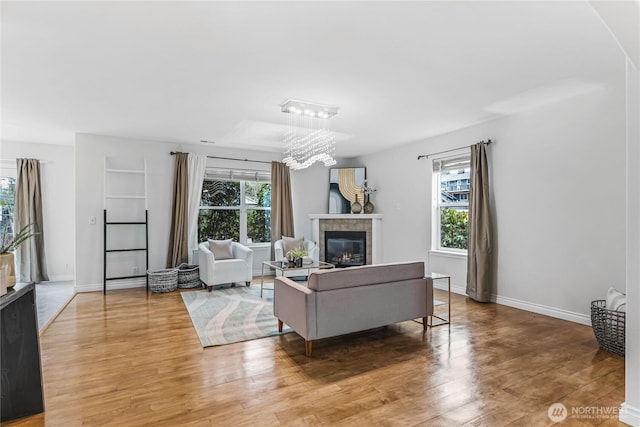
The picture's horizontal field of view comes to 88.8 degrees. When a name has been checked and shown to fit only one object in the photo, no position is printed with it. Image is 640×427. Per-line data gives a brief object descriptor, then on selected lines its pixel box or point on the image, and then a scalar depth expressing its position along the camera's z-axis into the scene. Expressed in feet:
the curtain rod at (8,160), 18.69
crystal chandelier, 12.63
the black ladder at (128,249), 16.86
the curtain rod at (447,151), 14.87
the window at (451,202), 16.83
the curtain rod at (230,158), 19.12
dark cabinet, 6.38
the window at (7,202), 18.83
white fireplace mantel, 21.45
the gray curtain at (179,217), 18.71
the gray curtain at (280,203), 21.42
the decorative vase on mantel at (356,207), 22.17
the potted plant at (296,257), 15.71
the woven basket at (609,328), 9.17
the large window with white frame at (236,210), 20.58
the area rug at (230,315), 10.80
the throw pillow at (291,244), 19.98
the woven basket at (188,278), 17.75
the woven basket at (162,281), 16.81
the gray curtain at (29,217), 18.79
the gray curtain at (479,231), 14.65
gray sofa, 9.14
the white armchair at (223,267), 16.70
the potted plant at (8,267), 6.25
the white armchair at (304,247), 19.50
